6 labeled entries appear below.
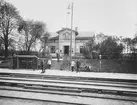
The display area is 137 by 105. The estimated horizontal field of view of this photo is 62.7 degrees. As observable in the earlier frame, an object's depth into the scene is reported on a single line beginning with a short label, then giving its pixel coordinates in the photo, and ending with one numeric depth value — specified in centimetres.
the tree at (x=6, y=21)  2848
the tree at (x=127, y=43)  2217
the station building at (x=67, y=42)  3478
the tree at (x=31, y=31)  3352
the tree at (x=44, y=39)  3509
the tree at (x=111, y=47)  2177
